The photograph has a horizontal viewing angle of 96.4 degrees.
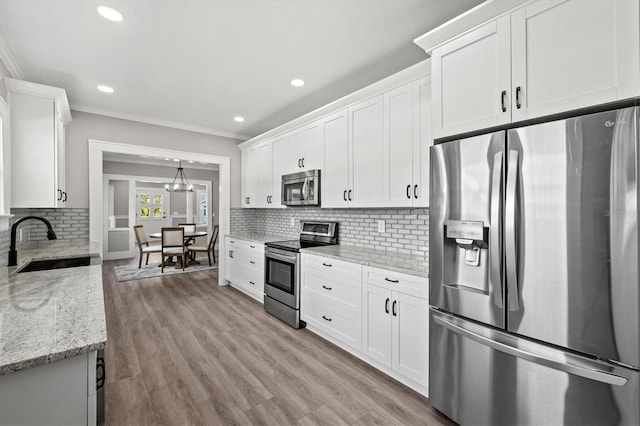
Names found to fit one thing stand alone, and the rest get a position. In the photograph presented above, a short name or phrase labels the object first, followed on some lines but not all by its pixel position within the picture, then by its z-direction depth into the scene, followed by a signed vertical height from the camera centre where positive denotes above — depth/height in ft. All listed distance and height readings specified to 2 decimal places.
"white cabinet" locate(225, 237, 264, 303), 13.17 -2.77
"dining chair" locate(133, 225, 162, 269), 21.12 -2.31
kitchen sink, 8.79 -1.63
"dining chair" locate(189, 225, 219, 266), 21.48 -2.74
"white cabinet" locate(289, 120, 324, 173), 11.30 +2.62
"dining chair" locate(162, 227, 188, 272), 20.16 -2.18
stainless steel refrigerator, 3.94 -1.03
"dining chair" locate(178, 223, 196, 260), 25.68 -1.47
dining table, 21.65 -2.14
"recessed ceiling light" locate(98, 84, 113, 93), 10.46 +4.61
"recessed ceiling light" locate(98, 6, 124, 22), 6.41 +4.55
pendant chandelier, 23.57 +2.56
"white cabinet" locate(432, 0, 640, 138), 4.07 +2.47
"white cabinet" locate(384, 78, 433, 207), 7.72 +1.92
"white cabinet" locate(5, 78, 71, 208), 8.88 +2.23
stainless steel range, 10.59 -2.30
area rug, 18.29 -4.09
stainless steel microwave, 11.27 +0.96
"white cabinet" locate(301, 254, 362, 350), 8.34 -2.78
